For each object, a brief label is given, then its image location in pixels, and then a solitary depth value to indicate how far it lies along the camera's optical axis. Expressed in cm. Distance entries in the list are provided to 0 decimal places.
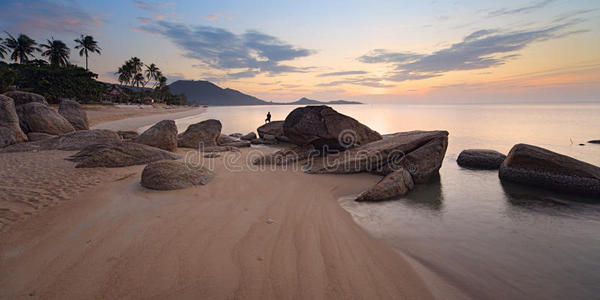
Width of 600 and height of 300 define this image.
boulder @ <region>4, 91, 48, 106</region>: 1528
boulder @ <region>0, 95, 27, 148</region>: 1012
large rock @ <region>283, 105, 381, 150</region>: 986
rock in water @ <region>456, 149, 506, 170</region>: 972
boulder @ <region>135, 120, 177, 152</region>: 1064
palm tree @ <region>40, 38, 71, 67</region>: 5881
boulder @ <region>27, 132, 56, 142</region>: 1120
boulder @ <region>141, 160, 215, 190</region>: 559
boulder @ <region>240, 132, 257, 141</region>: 1927
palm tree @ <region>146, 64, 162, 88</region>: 9835
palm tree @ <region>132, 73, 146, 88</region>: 8963
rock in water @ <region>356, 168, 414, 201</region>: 593
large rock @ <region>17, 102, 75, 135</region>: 1223
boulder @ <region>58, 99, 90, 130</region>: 1513
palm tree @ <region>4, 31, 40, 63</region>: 5894
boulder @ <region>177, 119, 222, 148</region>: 1272
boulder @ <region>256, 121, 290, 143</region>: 1730
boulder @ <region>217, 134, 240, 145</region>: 1436
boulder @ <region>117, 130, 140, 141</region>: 1487
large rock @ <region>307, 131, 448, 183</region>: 787
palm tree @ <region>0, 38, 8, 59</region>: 5628
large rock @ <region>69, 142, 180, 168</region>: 729
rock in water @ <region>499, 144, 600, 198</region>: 650
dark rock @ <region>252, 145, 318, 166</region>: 919
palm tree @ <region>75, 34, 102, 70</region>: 6662
